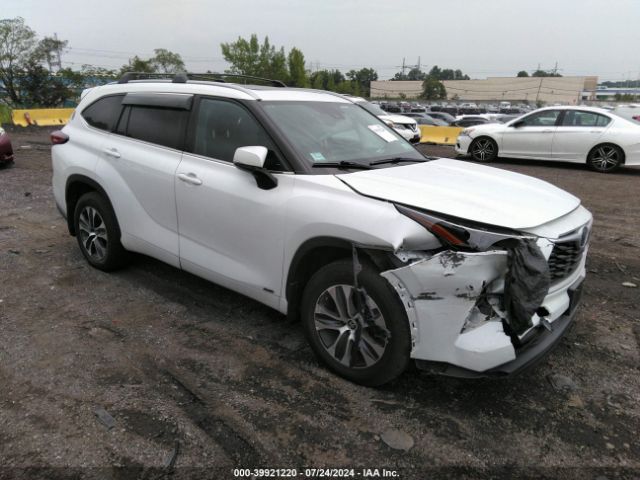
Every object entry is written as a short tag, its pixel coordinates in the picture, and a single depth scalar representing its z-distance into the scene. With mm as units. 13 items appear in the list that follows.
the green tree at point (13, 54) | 32594
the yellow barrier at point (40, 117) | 20656
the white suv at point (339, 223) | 2512
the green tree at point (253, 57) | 80125
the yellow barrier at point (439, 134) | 17984
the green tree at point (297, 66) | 79562
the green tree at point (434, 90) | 105875
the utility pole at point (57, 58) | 35475
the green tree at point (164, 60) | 73900
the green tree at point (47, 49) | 34656
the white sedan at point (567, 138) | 10977
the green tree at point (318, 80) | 83919
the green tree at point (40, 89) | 31578
